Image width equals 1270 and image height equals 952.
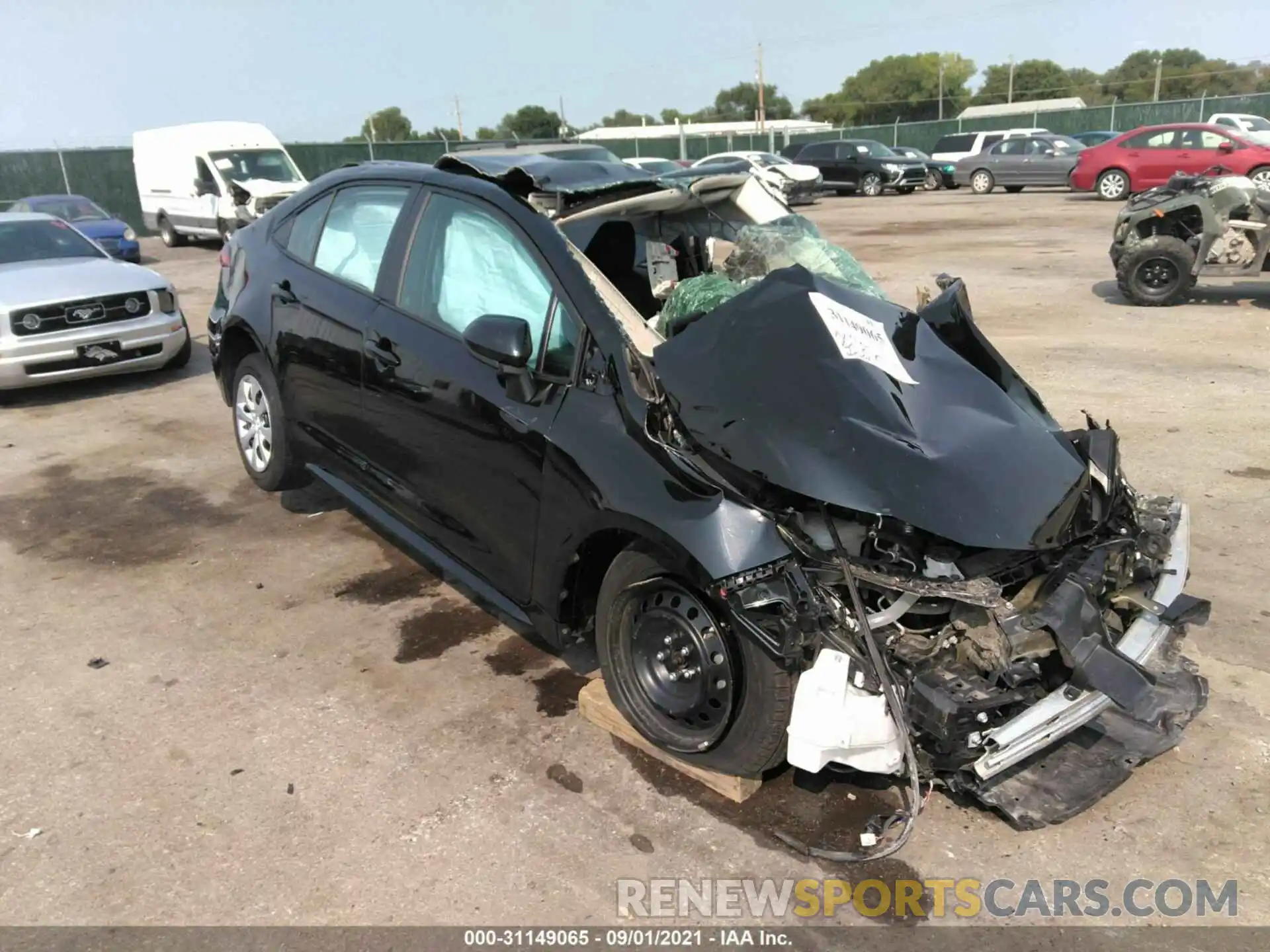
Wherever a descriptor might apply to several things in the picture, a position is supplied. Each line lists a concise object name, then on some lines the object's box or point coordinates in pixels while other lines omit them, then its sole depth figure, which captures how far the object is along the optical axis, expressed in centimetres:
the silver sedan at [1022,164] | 2612
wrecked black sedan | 280
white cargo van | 1817
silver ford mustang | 782
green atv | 1017
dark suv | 2936
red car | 2012
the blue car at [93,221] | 1530
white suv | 3022
